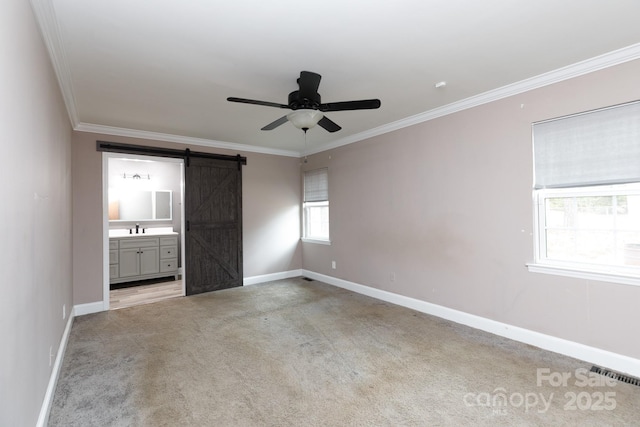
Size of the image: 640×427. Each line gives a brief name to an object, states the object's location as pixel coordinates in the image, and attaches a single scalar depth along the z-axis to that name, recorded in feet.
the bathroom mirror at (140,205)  19.51
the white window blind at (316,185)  18.34
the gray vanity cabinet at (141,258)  17.63
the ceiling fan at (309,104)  7.78
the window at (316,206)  18.53
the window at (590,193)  8.08
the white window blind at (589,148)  7.95
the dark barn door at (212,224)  16.24
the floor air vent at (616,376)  7.56
